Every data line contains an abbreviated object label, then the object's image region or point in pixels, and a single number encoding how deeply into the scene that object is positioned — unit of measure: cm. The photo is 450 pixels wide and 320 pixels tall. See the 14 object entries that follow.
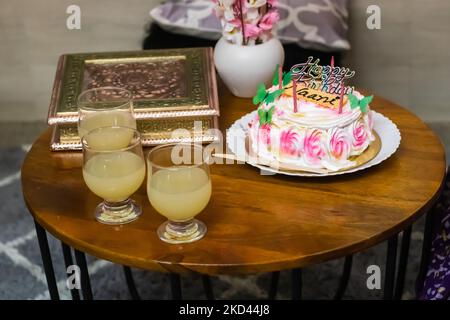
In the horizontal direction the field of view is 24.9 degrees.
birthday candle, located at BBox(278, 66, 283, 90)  141
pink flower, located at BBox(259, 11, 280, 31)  155
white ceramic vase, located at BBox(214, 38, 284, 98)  157
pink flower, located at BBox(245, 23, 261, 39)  155
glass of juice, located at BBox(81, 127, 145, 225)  125
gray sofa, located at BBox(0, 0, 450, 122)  232
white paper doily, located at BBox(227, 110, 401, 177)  133
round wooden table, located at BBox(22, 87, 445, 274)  120
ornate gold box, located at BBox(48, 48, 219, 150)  145
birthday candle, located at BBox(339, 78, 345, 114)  134
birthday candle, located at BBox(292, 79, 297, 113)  135
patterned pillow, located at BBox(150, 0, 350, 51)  203
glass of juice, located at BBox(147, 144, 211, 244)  121
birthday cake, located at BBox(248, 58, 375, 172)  133
